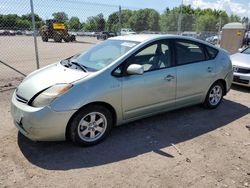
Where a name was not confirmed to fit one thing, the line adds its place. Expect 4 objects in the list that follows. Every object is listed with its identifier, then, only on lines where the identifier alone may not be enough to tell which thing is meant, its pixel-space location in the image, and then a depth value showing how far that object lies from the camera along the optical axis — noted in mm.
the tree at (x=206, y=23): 16777
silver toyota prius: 3395
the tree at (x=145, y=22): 14123
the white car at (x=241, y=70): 6949
